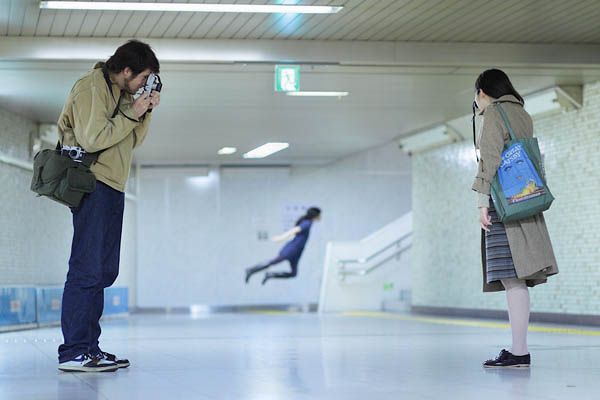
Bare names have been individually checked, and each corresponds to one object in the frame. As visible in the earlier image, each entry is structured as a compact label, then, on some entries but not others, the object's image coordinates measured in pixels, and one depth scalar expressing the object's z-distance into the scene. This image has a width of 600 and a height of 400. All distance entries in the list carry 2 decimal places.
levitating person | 22.64
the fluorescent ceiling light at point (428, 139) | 17.55
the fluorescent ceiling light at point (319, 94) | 14.24
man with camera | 5.28
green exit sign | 11.84
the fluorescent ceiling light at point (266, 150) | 21.18
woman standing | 5.48
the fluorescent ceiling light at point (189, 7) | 9.51
